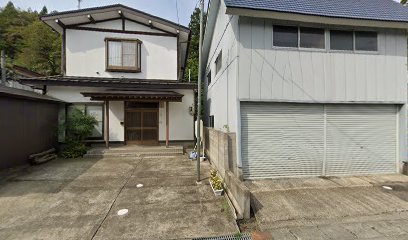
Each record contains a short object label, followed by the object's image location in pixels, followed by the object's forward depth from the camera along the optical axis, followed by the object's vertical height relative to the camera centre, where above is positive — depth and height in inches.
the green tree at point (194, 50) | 727.7 +327.5
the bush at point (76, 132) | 325.7 -20.3
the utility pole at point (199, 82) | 197.5 +43.7
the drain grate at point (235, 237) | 118.5 -75.7
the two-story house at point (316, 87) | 206.4 +39.4
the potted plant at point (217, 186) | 175.0 -63.5
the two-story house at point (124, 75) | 366.0 +103.4
